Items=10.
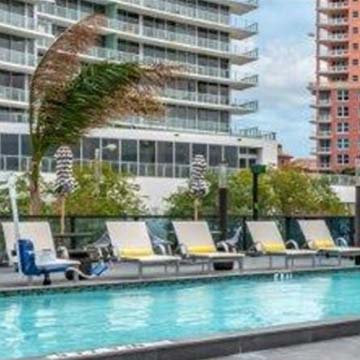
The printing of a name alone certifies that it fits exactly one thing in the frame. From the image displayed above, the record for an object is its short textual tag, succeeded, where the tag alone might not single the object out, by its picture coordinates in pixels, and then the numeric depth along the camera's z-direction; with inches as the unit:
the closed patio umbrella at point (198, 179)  947.3
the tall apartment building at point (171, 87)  2420.0
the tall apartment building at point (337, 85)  5113.2
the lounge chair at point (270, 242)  733.3
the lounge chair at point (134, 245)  616.4
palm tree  759.1
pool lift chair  547.8
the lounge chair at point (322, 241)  767.1
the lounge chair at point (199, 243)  669.9
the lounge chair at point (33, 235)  584.4
